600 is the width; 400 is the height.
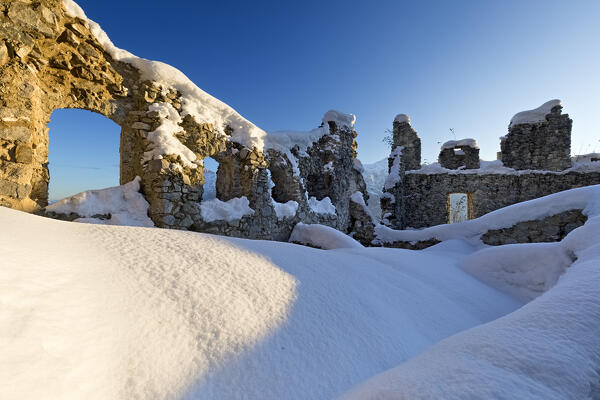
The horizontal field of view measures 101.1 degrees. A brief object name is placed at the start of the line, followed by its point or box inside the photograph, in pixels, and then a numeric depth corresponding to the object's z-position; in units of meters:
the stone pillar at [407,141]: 11.51
